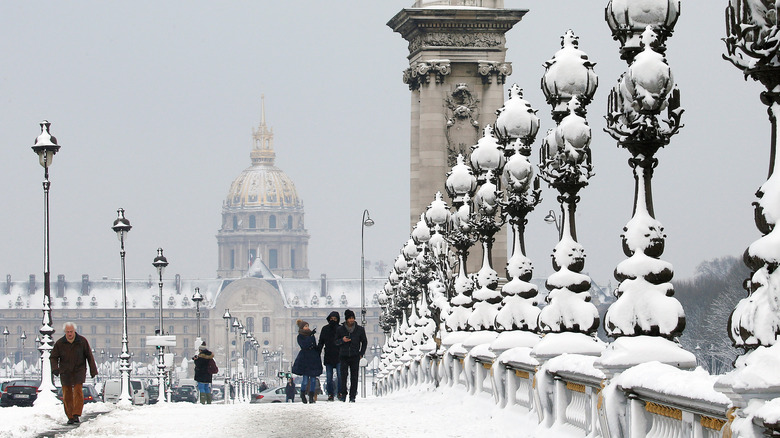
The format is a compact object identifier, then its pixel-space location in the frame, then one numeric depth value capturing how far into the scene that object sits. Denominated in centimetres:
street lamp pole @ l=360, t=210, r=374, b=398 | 8691
